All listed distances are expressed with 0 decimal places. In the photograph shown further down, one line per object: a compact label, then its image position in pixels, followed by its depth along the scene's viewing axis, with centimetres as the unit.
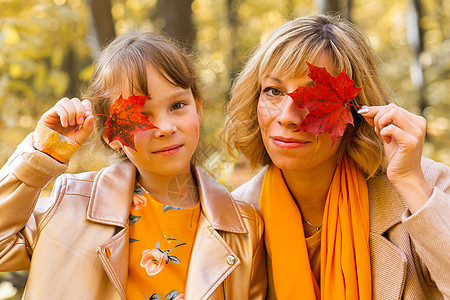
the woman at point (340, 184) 204
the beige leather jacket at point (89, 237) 200
